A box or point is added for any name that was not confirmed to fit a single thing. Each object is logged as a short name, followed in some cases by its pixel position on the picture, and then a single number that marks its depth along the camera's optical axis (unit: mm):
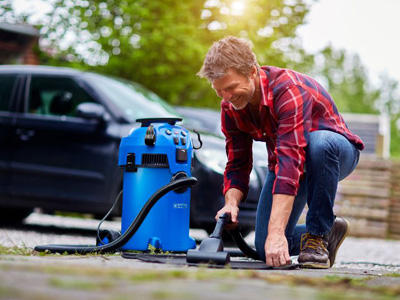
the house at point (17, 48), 15109
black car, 5875
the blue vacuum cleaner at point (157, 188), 3879
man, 3295
